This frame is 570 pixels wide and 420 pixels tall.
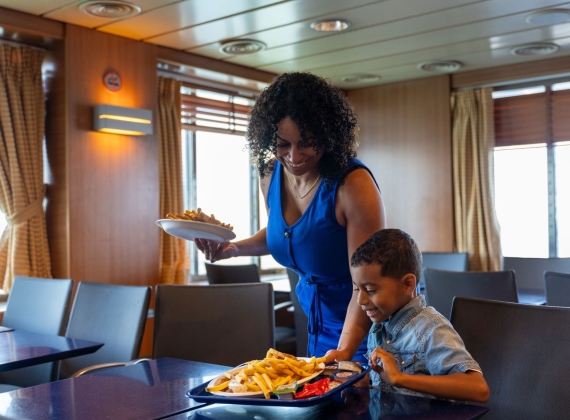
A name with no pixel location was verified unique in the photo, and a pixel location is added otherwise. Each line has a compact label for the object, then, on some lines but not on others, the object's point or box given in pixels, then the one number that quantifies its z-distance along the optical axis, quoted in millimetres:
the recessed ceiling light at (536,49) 4801
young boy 1294
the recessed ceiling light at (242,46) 4578
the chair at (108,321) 2443
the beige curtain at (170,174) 4926
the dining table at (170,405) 1196
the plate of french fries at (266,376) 1188
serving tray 1126
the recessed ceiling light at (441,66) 5309
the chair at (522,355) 1482
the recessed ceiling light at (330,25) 4086
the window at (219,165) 5379
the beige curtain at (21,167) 4043
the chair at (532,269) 3703
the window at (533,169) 5367
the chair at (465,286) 2906
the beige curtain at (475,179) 5562
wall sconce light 4215
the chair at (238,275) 4008
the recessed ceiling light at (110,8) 3689
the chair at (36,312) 2629
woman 1646
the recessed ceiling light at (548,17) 3977
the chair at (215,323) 2266
